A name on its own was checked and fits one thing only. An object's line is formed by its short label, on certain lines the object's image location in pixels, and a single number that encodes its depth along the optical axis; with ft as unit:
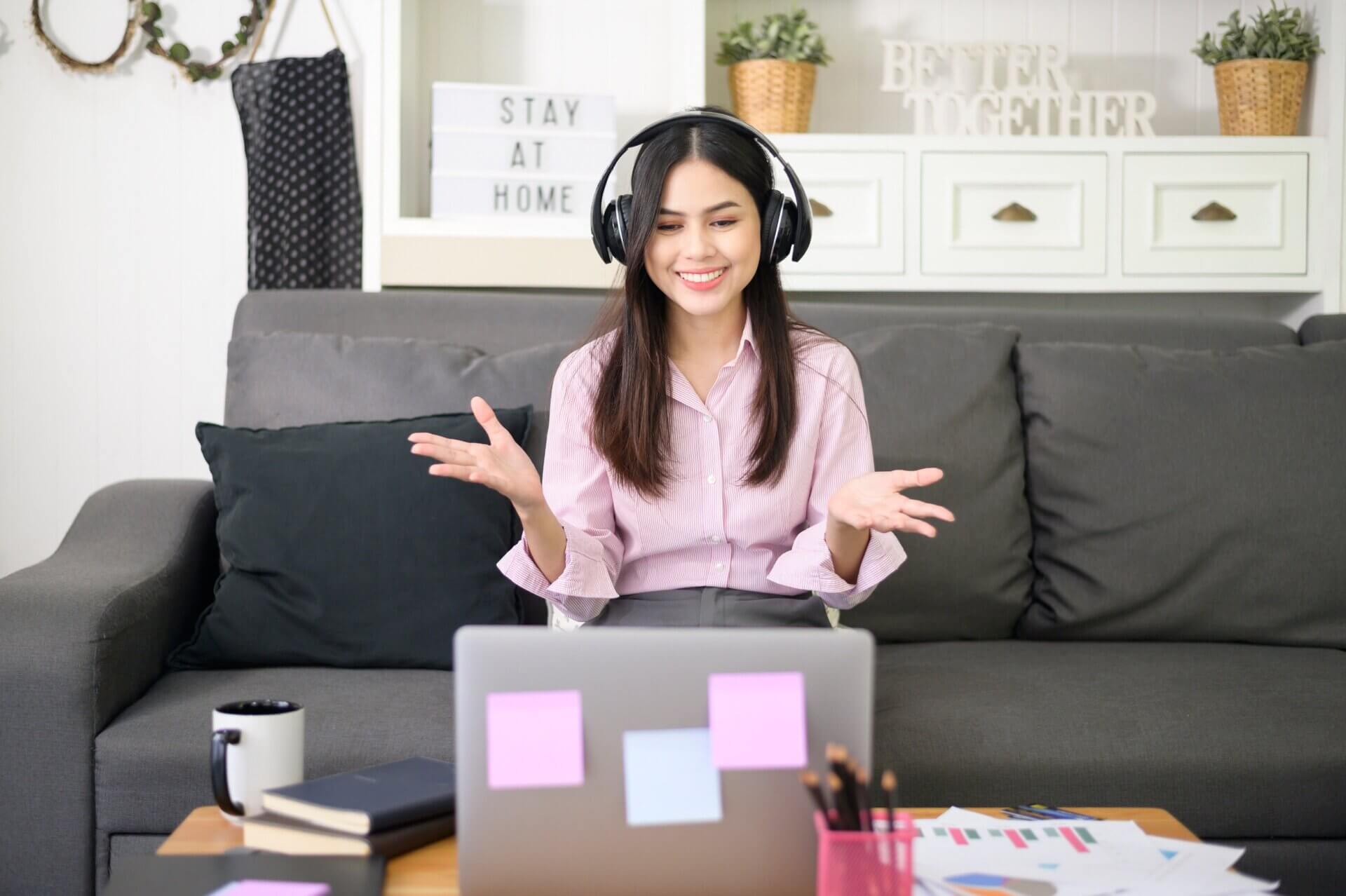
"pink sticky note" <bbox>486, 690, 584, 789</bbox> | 2.67
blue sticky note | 2.69
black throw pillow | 5.49
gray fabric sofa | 4.69
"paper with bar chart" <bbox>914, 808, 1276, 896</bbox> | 2.91
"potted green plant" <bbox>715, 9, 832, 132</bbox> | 7.81
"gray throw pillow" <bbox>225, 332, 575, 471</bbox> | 6.18
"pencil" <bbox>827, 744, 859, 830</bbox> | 2.55
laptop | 2.67
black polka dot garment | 8.00
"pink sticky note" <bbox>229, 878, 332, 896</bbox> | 2.79
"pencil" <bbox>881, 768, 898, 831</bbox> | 2.45
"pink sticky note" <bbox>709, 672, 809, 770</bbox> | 2.67
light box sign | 7.73
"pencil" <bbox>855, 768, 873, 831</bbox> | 2.54
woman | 4.83
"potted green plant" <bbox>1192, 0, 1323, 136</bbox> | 7.92
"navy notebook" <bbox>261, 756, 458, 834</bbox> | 3.18
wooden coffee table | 3.03
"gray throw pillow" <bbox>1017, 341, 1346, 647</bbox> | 5.98
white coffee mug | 3.37
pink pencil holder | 2.52
